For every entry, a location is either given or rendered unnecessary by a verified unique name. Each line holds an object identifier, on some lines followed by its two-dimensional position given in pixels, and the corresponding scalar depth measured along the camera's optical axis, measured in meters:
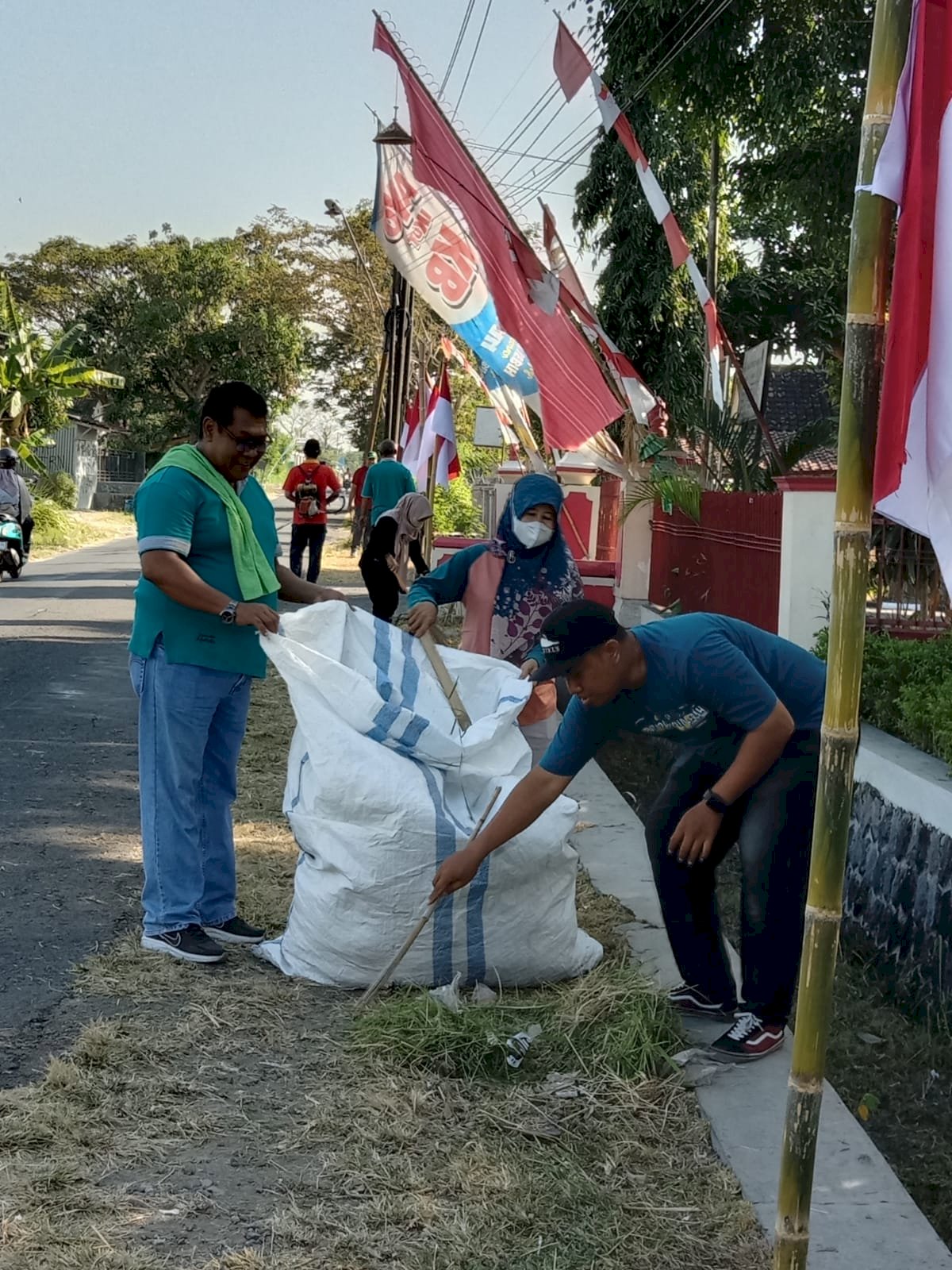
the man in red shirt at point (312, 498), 17.12
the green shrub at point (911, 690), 5.27
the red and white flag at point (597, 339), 11.64
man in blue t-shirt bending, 3.54
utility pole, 23.22
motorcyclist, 19.22
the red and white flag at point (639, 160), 10.02
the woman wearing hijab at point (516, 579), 5.48
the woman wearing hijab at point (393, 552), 10.98
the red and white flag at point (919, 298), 2.13
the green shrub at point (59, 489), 38.84
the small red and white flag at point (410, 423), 21.86
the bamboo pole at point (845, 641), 2.26
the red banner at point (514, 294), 10.27
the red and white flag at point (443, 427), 17.48
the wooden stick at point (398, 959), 3.96
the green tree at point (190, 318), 46.97
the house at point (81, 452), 49.56
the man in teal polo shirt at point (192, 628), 4.36
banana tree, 30.52
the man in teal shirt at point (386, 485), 14.19
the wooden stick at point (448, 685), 4.65
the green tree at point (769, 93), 11.77
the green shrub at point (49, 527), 29.44
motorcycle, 19.11
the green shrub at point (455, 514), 28.97
